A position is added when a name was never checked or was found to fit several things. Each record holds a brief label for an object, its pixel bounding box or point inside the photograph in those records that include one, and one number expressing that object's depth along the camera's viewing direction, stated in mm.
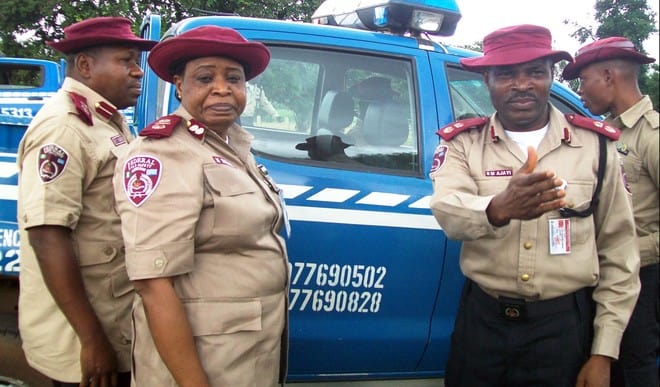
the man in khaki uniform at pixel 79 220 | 1684
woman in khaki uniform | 1440
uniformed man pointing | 1896
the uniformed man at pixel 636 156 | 2383
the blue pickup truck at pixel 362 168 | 2365
